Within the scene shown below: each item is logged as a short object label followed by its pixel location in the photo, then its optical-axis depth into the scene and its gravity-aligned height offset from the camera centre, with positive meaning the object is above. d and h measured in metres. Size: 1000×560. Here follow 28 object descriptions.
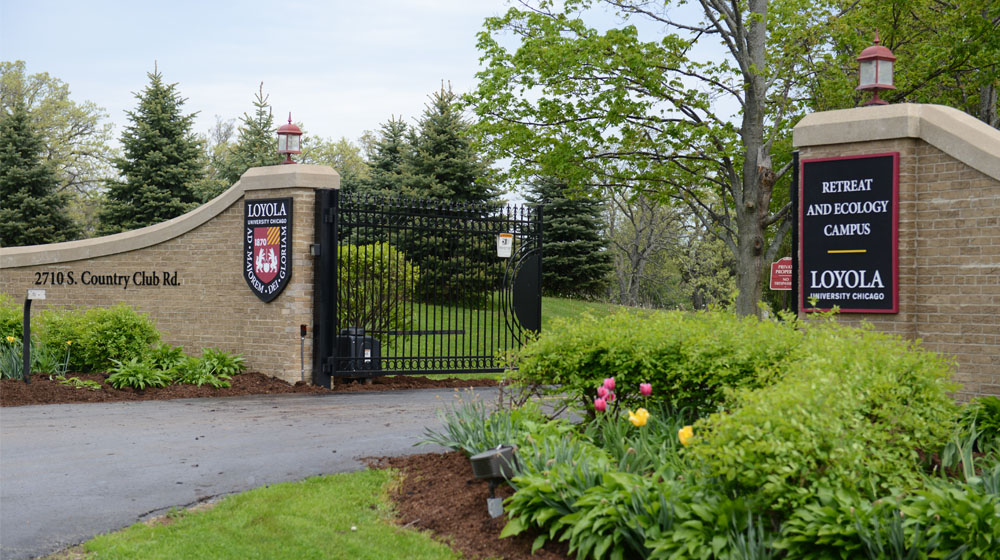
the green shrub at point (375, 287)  12.58 +0.06
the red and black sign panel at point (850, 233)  8.21 +0.60
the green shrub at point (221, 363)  11.70 -1.02
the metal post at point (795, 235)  8.98 +0.62
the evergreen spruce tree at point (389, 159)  26.08 +4.58
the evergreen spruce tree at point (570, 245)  28.25 +1.59
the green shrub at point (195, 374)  11.27 -1.13
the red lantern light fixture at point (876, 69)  9.03 +2.41
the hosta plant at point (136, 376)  10.76 -1.11
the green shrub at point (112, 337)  11.27 -0.62
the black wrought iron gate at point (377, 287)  11.76 +0.07
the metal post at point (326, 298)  11.71 -0.10
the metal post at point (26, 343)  10.58 -0.66
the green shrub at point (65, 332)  11.35 -0.57
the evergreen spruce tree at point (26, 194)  26.45 +3.12
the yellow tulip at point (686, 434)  4.25 -0.72
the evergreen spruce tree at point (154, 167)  26.66 +3.98
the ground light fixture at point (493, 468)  4.97 -1.05
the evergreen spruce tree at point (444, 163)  24.58 +3.83
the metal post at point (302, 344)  11.69 -0.74
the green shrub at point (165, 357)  11.51 -0.93
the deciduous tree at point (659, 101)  15.77 +3.76
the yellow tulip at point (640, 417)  4.57 -0.69
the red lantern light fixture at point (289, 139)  12.45 +2.26
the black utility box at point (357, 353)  11.89 -0.90
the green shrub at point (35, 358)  10.89 -0.90
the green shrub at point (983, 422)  5.74 -0.92
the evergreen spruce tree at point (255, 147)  25.80 +4.65
